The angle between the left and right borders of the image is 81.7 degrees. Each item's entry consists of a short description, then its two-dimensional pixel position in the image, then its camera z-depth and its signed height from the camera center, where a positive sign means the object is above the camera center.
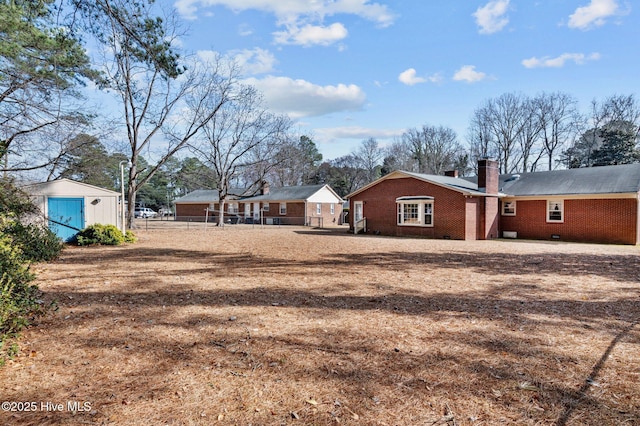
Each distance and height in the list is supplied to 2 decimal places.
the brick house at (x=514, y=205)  18.59 +0.55
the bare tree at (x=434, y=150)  51.06 +9.20
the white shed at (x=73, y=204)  15.67 +0.47
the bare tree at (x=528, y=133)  43.00 +9.63
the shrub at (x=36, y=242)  9.49 -0.80
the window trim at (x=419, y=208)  21.70 +0.41
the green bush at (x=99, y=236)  15.52 -0.89
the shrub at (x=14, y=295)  3.88 -0.96
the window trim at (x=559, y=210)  20.42 +0.27
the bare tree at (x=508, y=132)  43.84 +9.98
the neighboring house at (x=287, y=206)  37.53 +0.96
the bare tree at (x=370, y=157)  60.69 +9.59
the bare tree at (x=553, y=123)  42.22 +10.51
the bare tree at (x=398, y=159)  52.99 +8.41
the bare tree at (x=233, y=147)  31.89 +5.90
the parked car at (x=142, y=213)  56.38 +0.30
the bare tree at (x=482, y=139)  46.56 +9.77
